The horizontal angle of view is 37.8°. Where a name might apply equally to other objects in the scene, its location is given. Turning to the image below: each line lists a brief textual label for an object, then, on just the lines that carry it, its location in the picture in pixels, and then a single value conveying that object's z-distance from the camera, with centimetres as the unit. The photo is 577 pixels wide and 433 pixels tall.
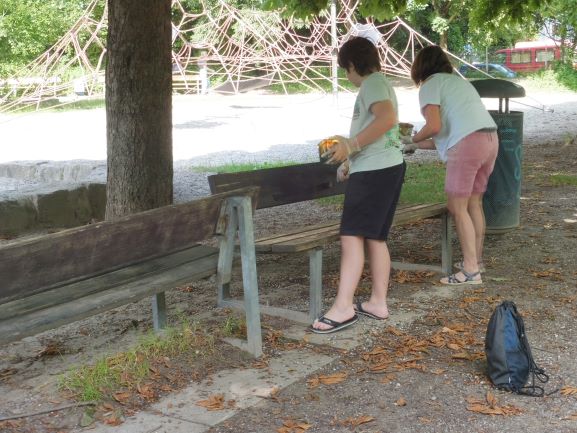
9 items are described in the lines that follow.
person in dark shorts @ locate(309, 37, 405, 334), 455
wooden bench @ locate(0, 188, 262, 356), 337
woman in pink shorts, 543
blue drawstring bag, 385
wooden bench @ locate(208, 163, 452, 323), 475
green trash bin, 699
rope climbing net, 2684
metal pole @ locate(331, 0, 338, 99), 2472
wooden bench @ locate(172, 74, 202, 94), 3291
